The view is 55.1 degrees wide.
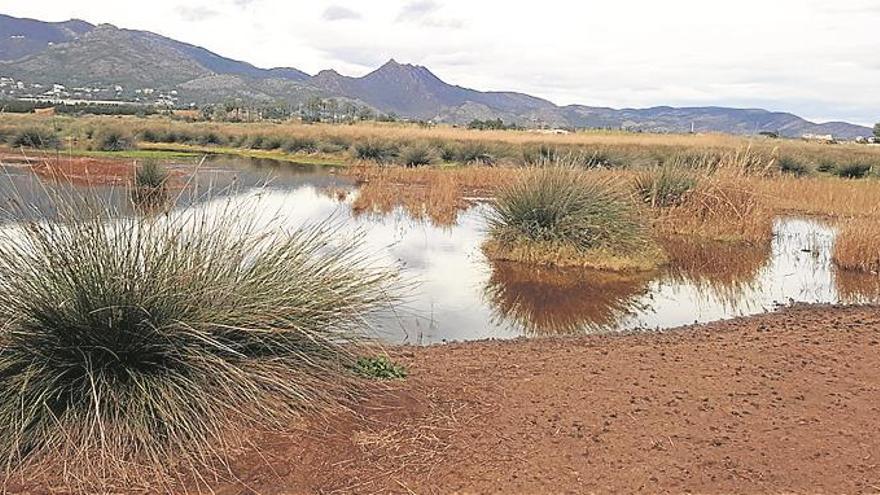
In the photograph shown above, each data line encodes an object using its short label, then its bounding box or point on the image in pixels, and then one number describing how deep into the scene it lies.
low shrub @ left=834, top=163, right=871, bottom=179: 32.99
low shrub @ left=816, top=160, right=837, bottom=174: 34.87
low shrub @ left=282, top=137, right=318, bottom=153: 42.53
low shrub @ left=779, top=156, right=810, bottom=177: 32.59
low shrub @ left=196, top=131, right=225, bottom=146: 46.28
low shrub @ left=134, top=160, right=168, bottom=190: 18.26
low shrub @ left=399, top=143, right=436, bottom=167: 32.81
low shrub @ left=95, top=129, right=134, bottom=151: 36.72
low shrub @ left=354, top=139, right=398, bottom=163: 35.84
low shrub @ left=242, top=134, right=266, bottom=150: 44.91
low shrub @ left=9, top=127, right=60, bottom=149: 29.60
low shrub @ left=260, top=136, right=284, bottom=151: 44.16
